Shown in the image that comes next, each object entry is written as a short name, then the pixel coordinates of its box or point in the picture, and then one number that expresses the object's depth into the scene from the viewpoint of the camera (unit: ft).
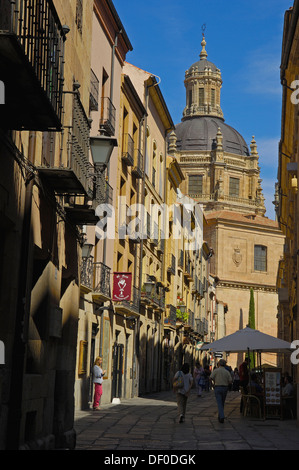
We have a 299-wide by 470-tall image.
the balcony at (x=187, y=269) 149.02
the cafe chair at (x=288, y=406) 62.35
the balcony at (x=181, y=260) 139.95
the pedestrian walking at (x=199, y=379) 105.19
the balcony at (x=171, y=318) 121.90
